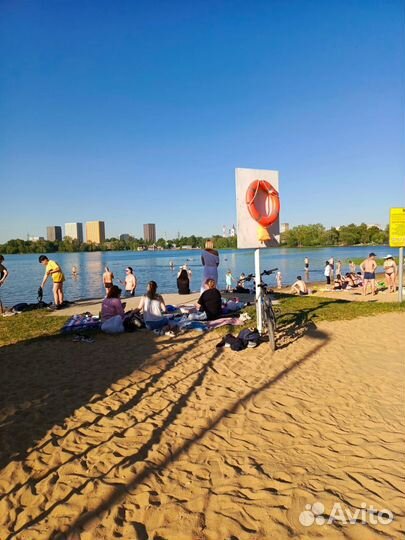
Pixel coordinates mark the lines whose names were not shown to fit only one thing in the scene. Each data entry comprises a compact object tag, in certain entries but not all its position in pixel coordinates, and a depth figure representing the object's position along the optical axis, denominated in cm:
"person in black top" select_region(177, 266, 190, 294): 1316
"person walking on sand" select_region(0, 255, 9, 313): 1023
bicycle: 648
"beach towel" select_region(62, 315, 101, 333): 806
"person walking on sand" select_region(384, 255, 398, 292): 1579
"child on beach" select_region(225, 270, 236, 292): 2011
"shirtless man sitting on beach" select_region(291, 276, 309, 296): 1812
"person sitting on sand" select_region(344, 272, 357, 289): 1982
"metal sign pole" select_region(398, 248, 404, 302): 1179
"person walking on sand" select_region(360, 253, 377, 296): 1520
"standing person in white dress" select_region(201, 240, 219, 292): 941
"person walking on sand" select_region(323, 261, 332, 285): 2405
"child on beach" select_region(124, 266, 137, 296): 1344
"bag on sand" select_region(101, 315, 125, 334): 779
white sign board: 741
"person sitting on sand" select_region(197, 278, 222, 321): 854
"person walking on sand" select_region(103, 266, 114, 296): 1355
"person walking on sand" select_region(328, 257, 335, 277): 2464
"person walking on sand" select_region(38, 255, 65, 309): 1055
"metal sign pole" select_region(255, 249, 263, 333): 730
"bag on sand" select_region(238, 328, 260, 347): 676
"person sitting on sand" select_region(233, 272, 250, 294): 1403
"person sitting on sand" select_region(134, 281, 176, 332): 784
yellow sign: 1206
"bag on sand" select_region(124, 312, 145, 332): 796
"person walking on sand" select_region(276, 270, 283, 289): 2425
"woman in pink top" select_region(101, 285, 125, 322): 801
